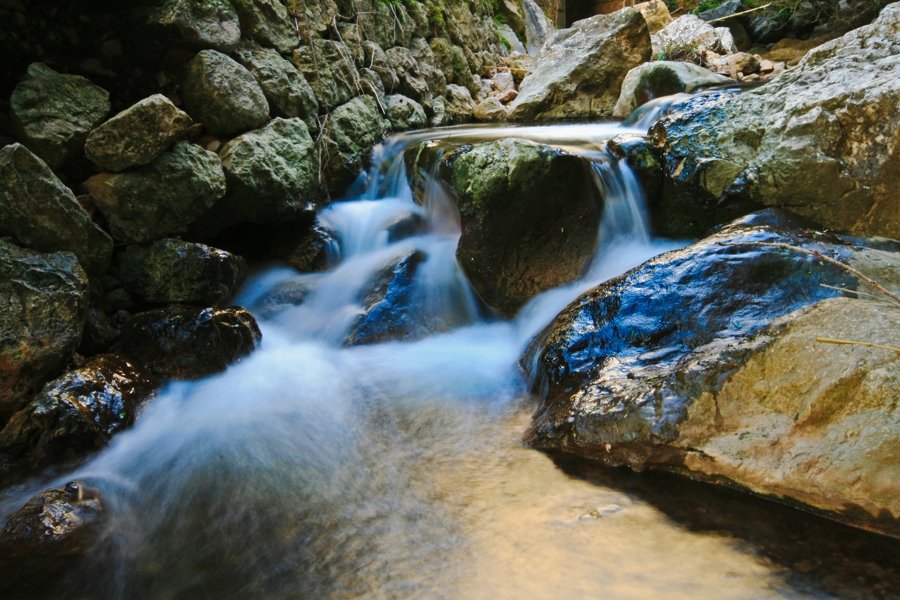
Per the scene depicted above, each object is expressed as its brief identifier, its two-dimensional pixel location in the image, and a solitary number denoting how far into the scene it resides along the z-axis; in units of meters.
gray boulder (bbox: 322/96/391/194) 5.57
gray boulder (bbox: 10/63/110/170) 3.33
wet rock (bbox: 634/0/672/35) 11.98
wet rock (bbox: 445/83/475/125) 8.68
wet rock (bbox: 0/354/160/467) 2.81
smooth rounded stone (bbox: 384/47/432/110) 7.60
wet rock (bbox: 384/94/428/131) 7.05
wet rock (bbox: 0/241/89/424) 2.93
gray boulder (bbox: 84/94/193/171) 3.45
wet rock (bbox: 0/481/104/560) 2.23
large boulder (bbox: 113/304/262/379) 3.59
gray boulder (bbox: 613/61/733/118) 6.43
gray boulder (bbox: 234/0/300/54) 4.84
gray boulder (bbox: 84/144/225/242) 3.61
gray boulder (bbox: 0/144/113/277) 3.06
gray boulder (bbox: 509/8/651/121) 8.08
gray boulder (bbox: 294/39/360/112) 5.59
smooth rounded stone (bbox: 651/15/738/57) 9.60
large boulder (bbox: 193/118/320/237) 4.32
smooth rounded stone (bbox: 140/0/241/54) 3.95
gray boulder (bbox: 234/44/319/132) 4.80
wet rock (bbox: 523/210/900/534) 2.05
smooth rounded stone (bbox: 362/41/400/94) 6.88
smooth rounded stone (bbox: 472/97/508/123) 8.92
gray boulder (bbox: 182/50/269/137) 4.21
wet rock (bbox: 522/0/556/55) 14.26
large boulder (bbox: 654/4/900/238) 3.59
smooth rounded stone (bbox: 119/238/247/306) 3.83
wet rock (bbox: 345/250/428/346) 4.20
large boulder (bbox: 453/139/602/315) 4.10
